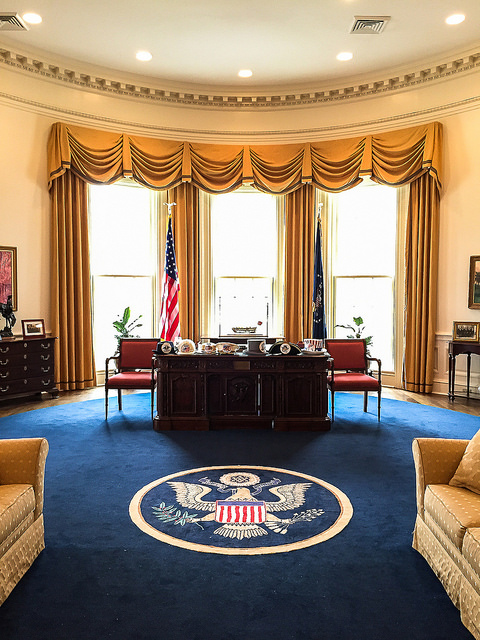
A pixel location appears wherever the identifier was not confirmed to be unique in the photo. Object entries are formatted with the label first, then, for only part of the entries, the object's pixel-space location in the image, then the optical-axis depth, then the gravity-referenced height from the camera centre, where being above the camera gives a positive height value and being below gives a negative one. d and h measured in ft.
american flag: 24.59 +0.08
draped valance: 24.03 +6.94
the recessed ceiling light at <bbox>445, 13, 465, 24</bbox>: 19.48 +10.72
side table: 21.99 -2.11
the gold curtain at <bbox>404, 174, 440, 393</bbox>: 24.38 +1.03
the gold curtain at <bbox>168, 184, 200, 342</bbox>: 26.81 +2.73
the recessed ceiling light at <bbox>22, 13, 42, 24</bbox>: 19.52 +10.69
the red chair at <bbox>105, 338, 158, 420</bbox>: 20.79 -2.09
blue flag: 25.71 +0.31
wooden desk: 17.97 -3.07
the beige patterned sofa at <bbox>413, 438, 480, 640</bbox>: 7.32 -3.40
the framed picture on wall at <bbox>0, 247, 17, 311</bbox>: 22.63 +1.24
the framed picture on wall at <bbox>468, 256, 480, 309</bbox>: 23.11 +0.89
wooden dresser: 21.36 -2.72
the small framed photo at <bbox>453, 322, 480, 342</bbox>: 22.65 -1.20
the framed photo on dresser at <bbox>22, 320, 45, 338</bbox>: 22.78 -1.15
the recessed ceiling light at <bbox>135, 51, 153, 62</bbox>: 22.94 +10.92
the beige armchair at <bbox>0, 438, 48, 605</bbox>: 8.08 -3.36
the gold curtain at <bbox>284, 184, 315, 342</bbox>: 26.89 +2.24
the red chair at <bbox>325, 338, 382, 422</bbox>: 20.67 -2.15
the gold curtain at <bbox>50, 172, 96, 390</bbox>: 24.36 +0.88
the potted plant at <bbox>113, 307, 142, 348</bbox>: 25.96 -1.16
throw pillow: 8.79 -2.82
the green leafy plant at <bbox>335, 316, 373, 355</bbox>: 26.37 -1.27
